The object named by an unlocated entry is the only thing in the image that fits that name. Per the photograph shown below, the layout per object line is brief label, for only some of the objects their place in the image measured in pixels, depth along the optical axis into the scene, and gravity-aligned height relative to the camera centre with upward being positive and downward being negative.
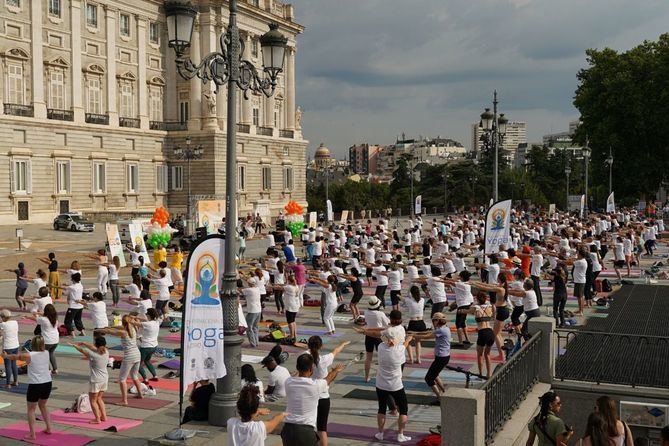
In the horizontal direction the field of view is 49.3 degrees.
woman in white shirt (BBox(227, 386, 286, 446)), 6.62 -2.14
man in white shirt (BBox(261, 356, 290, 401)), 11.12 -2.95
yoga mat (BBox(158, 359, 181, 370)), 14.45 -3.48
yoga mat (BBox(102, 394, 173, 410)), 11.94 -3.53
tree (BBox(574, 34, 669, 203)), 61.09 +6.67
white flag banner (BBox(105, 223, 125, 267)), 27.66 -1.88
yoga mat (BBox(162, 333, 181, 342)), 17.08 -3.50
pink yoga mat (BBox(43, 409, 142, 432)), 10.85 -3.54
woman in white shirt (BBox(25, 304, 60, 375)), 12.39 -2.37
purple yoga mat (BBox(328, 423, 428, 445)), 10.10 -3.46
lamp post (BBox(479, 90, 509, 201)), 25.81 +2.46
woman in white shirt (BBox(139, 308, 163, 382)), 12.46 -2.54
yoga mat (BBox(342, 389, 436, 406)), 12.00 -3.45
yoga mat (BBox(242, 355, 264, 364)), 14.66 -3.42
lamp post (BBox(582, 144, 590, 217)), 52.39 +2.75
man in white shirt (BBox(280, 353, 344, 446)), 7.66 -2.32
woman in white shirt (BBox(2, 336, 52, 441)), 10.23 -2.66
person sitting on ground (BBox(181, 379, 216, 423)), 10.15 -3.02
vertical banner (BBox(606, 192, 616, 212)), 43.62 -0.81
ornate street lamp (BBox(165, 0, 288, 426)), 9.96 +0.03
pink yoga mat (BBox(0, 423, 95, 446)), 10.20 -3.53
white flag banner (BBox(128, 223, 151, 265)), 28.25 -1.77
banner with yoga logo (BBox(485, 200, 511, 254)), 20.02 -0.93
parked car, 47.00 -2.11
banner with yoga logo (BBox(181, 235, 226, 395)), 9.50 -1.72
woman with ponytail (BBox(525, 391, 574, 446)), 8.06 -2.63
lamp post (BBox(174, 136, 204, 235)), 41.96 +2.71
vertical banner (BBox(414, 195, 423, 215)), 47.79 -0.99
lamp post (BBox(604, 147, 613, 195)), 57.05 +2.28
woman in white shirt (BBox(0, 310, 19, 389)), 12.66 -2.61
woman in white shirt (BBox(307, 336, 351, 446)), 8.88 -2.50
